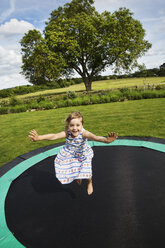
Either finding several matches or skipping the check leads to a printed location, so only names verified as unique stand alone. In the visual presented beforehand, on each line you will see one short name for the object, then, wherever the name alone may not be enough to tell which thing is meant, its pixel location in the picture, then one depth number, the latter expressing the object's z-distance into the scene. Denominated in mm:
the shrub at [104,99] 9914
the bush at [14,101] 11275
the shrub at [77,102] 9883
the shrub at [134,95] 9781
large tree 14289
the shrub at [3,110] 9992
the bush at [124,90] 11049
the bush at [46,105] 9914
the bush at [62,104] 9945
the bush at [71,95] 11300
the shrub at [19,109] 10062
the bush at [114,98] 9930
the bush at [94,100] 9914
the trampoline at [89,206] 1378
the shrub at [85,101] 9900
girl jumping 1883
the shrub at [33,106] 10305
